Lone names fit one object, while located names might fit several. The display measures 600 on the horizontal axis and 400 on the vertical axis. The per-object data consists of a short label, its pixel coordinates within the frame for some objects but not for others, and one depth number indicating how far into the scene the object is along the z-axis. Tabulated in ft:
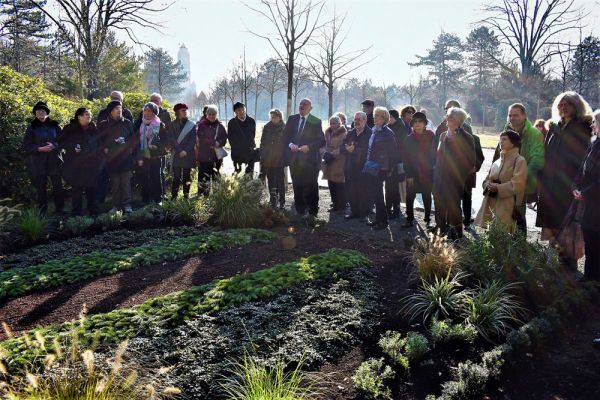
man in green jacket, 20.08
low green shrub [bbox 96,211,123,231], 23.82
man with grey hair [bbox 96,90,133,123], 28.71
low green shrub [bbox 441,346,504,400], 10.26
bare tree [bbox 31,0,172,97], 53.31
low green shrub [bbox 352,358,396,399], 10.18
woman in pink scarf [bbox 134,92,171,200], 30.71
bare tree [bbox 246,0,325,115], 42.80
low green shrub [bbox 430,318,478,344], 12.41
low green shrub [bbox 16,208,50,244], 21.77
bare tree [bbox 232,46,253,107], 98.59
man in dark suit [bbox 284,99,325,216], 28.48
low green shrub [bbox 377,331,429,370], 11.47
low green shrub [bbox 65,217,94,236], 22.93
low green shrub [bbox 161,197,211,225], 24.90
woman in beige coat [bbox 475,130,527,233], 19.20
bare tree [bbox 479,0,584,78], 97.91
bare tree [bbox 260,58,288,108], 174.95
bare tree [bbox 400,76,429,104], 201.51
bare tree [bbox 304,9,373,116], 67.85
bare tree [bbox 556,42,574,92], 93.15
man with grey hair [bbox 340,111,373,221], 27.76
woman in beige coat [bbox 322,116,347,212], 29.86
